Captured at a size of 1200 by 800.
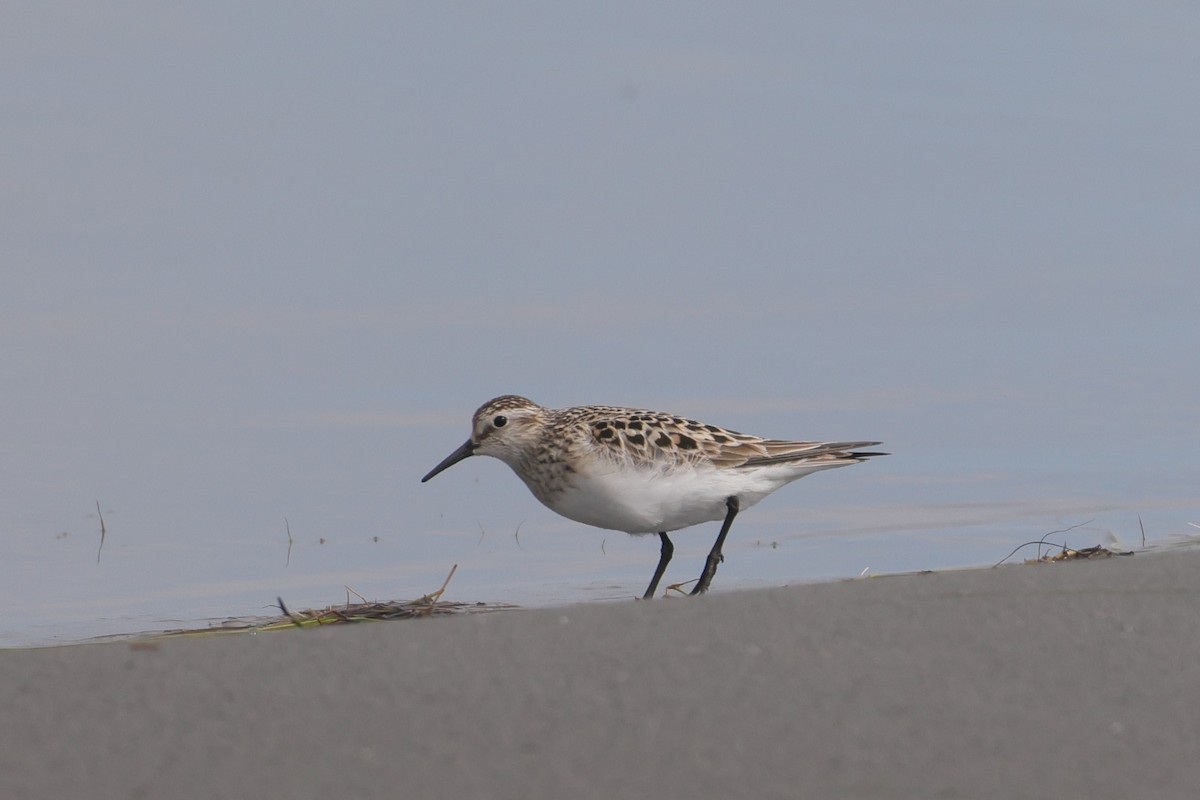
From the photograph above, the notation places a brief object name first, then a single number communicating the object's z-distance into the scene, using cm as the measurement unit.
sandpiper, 1323
